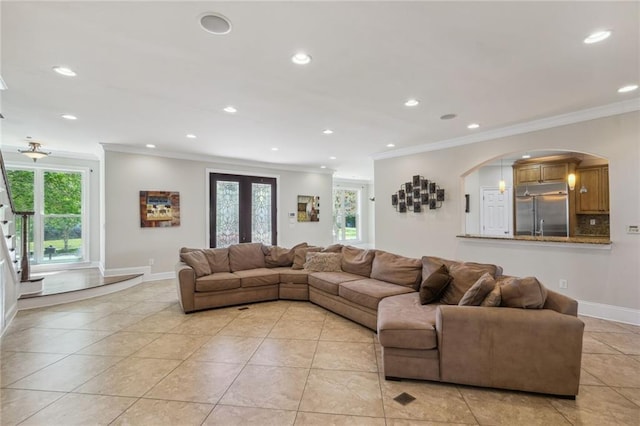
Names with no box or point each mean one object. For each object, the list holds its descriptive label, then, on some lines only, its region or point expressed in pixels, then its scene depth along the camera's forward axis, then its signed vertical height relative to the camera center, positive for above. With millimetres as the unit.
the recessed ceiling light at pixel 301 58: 2465 +1379
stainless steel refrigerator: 6559 +143
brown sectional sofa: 2164 -960
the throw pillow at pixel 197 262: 4315 -677
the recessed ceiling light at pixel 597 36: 2195 +1384
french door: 6988 +194
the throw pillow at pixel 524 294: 2320 -631
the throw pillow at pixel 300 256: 5067 -691
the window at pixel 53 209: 6293 +207
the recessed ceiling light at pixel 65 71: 2696 +1395
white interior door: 7418 +104
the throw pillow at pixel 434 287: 3002 -732
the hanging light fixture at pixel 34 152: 5051 +1154
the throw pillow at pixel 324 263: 4758 -760
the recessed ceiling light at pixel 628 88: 3141 +1400
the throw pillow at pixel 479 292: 2463 -645
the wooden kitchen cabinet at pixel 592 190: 6070 +540
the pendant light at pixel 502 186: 6505 +675
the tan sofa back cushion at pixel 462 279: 2932 -641
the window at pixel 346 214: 11117 +110
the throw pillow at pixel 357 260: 4379 -685
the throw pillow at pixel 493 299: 2393 -687
